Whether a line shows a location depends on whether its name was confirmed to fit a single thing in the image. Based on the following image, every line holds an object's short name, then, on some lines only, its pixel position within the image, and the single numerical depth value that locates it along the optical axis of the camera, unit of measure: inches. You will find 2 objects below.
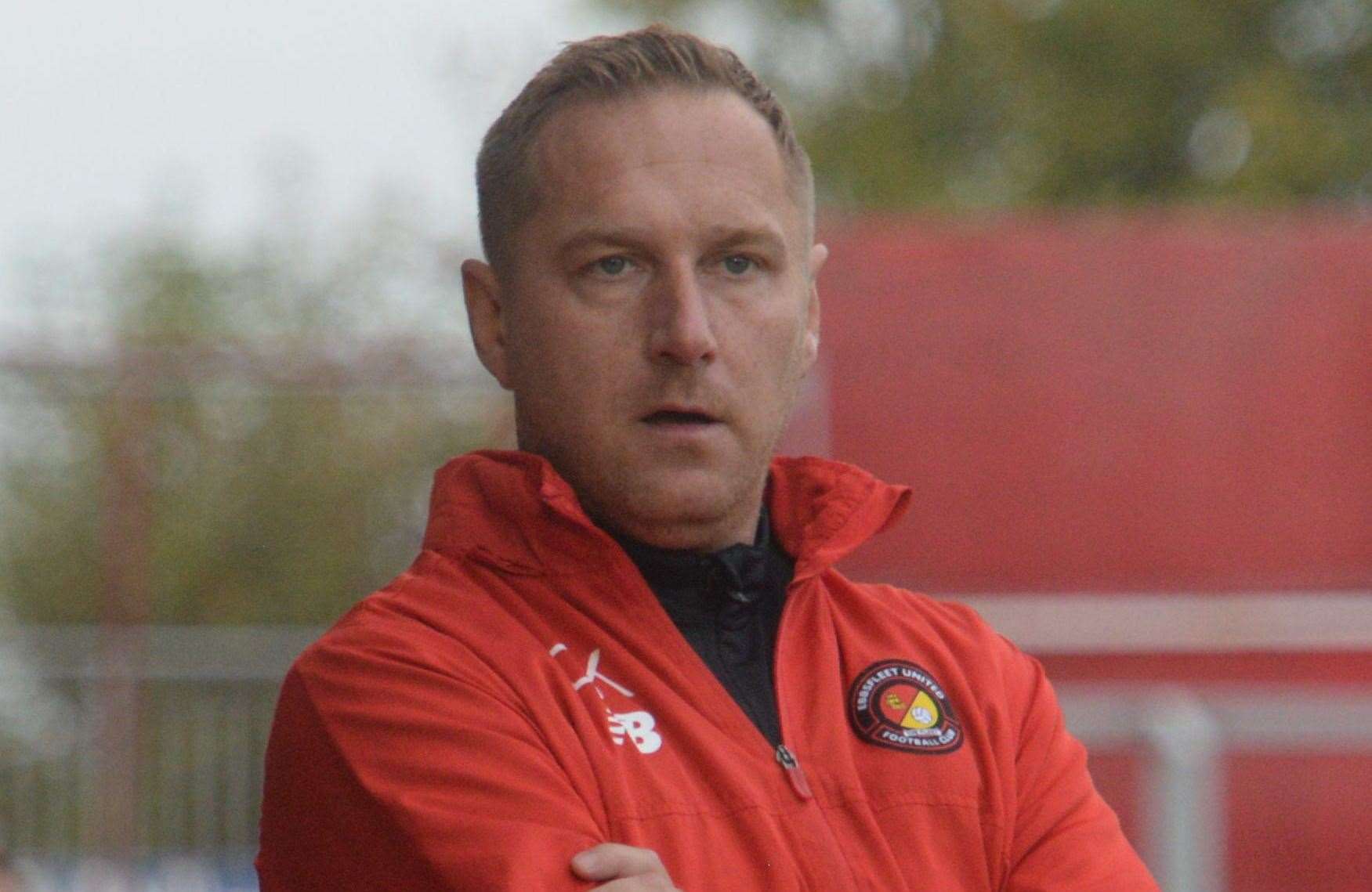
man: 175.3
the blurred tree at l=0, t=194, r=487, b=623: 676.1
